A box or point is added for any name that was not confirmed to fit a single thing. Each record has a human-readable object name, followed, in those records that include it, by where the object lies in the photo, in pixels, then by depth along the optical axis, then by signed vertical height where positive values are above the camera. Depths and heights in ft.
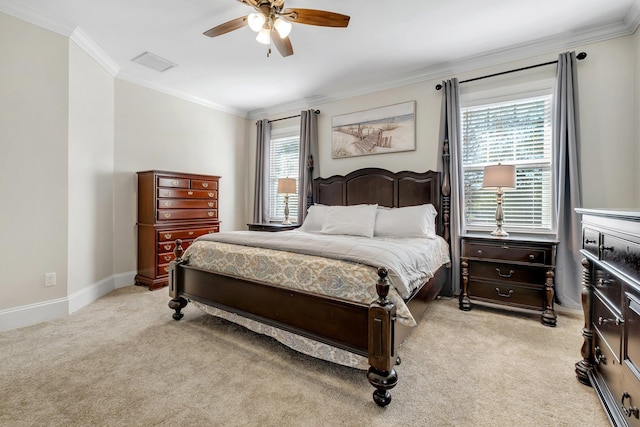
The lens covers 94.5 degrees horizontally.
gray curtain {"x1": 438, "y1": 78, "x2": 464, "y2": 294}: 11.23 +1.57
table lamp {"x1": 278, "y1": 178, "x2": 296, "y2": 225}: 14.79 +1.41
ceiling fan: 7.07 +4.88
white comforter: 6.04 -0.86
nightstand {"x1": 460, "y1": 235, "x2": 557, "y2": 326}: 8.88 -1.89
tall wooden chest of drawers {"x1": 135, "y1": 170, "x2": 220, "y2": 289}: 12.44 -0.13
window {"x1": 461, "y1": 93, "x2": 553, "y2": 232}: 10.40 +2.11
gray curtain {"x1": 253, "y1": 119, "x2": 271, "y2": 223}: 17.33 +2.48
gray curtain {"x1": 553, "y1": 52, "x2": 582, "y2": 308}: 9.39 +0.98
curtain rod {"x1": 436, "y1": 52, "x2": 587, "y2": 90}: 9.43 +5.11
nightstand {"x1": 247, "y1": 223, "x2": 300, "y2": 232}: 14.23 -0.63
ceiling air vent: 11.35 +6.08
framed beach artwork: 12.82 +3.83
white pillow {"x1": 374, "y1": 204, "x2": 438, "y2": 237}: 10.43 -0.29
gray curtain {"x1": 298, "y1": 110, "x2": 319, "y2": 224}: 15.10 +3.04
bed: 5.34 -2.00
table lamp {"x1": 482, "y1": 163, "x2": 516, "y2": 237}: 9.78 +1.19
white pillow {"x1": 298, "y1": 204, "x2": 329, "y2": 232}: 12.41 -0.21
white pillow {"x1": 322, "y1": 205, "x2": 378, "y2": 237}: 10.69 -0.23
